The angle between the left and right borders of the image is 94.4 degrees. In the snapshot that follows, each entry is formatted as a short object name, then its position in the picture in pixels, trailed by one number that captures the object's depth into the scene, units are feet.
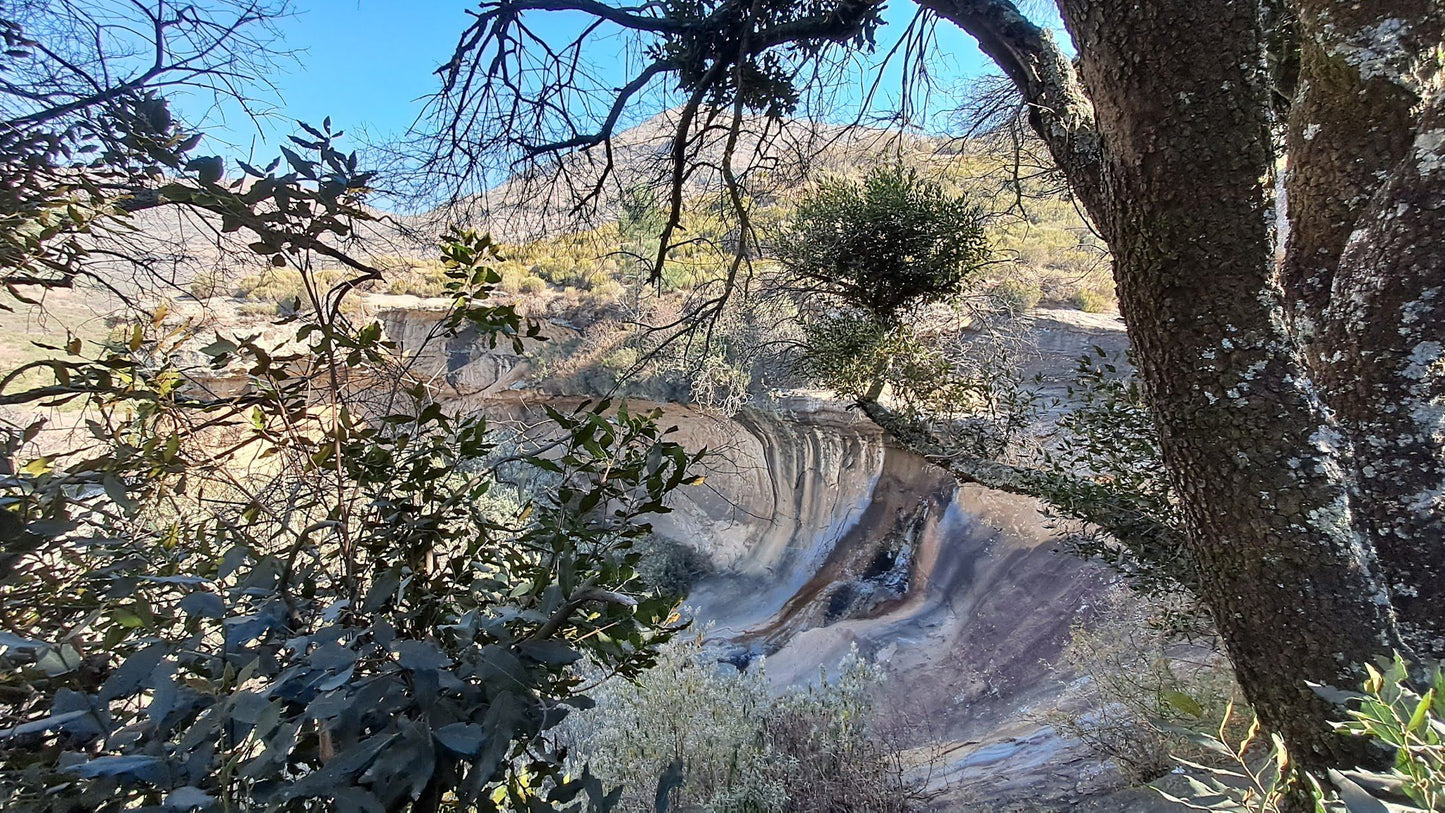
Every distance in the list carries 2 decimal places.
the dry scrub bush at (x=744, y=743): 8.02
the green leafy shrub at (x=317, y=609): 1.62
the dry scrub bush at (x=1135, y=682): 7.87
